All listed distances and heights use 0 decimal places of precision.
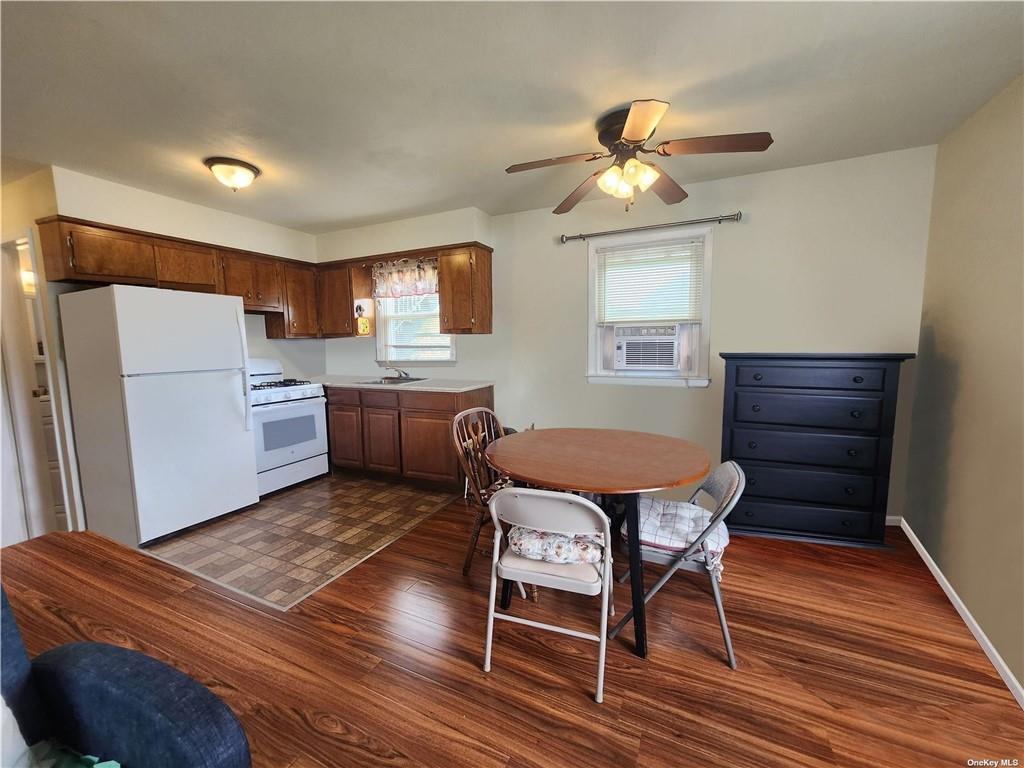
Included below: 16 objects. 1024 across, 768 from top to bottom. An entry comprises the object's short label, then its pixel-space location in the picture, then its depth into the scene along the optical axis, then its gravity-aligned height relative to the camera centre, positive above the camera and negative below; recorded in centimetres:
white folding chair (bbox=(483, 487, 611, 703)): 136 -67
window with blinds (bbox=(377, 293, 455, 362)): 402 +10
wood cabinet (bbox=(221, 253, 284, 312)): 346 +55
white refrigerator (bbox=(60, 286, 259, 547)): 249 -39
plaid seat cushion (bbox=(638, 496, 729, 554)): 163 -81
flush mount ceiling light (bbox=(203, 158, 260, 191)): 243 +105
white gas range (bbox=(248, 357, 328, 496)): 331 -73
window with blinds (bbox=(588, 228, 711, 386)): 305 +26
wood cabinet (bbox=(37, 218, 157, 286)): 255 +60
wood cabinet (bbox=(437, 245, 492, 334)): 351 +45
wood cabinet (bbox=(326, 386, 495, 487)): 345 -80
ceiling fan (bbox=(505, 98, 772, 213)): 160 +83
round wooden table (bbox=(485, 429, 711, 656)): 154 -53
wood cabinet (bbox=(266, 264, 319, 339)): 394 +34
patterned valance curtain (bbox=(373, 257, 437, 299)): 378 +60
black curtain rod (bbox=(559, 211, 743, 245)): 285 +84
